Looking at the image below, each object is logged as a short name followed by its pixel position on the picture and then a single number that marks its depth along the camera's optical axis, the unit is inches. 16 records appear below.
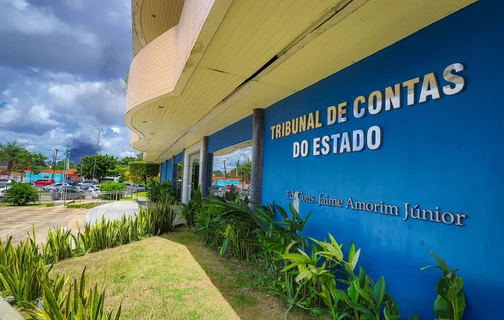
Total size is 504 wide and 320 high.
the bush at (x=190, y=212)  327.0
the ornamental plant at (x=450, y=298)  80.1
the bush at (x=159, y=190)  627.8
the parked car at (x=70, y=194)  854.5
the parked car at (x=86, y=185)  1596.3
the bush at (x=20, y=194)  649.6
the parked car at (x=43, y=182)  1749.8
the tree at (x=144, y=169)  1362.0
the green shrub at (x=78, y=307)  83.9
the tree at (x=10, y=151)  2138.3
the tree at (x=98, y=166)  2107.5
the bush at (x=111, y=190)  859.9
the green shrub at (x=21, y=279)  135.9
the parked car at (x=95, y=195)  891.4
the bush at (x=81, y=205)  656.9
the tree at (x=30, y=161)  2114.9
